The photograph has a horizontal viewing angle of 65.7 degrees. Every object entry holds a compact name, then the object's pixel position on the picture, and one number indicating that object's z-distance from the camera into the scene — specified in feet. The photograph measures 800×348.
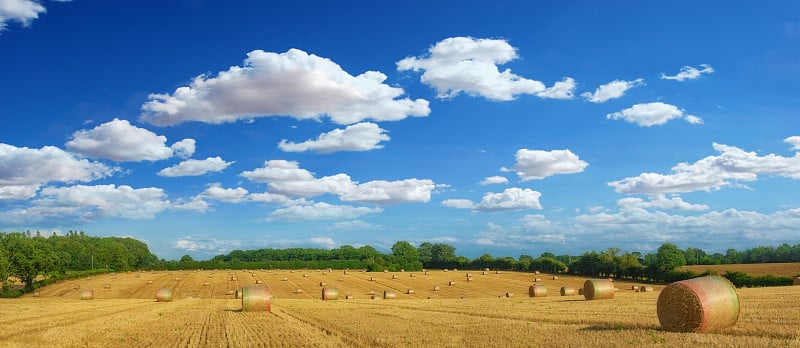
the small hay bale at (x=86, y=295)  193.98
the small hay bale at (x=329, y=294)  176.76
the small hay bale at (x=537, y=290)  168.35
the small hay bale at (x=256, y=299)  109.19
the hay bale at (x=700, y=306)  59.16
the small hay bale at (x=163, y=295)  167.81
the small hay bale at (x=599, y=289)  127.85
